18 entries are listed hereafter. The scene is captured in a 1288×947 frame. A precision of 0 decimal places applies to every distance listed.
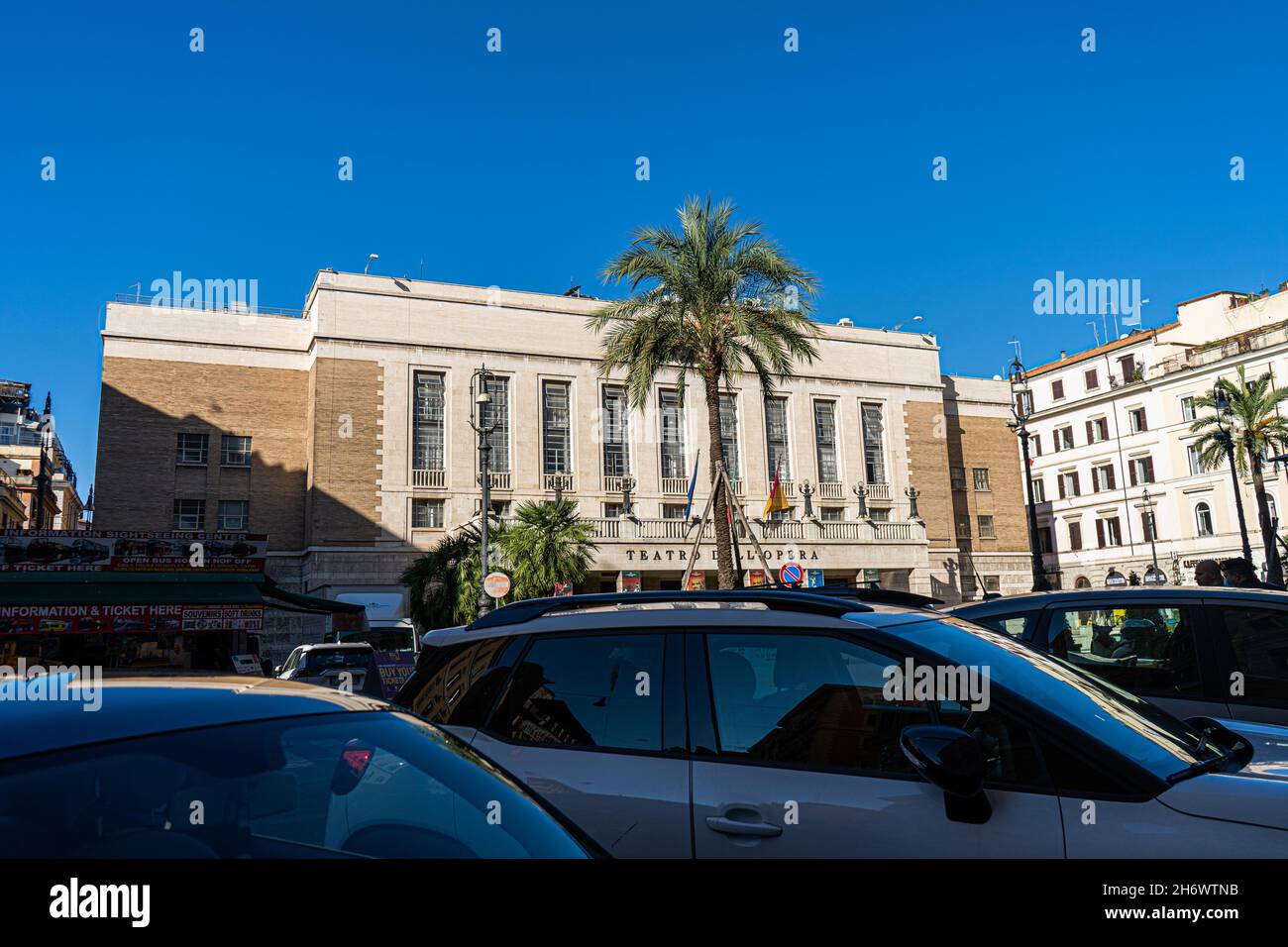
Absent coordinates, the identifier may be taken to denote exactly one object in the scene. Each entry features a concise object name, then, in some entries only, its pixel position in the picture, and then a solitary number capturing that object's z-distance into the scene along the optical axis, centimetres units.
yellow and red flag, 3378
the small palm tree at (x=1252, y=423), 4319
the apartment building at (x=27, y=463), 7580
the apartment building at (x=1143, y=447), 5125
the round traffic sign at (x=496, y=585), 2009
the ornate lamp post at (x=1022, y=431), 2745
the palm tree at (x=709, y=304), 2377
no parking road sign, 2145
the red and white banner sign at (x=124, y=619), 2058
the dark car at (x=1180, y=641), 522
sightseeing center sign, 2272
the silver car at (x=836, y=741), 284
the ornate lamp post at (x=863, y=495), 4594
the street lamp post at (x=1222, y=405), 2489
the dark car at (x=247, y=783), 192
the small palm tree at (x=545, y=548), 2902
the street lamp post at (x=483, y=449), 2325
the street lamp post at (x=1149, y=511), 5244
